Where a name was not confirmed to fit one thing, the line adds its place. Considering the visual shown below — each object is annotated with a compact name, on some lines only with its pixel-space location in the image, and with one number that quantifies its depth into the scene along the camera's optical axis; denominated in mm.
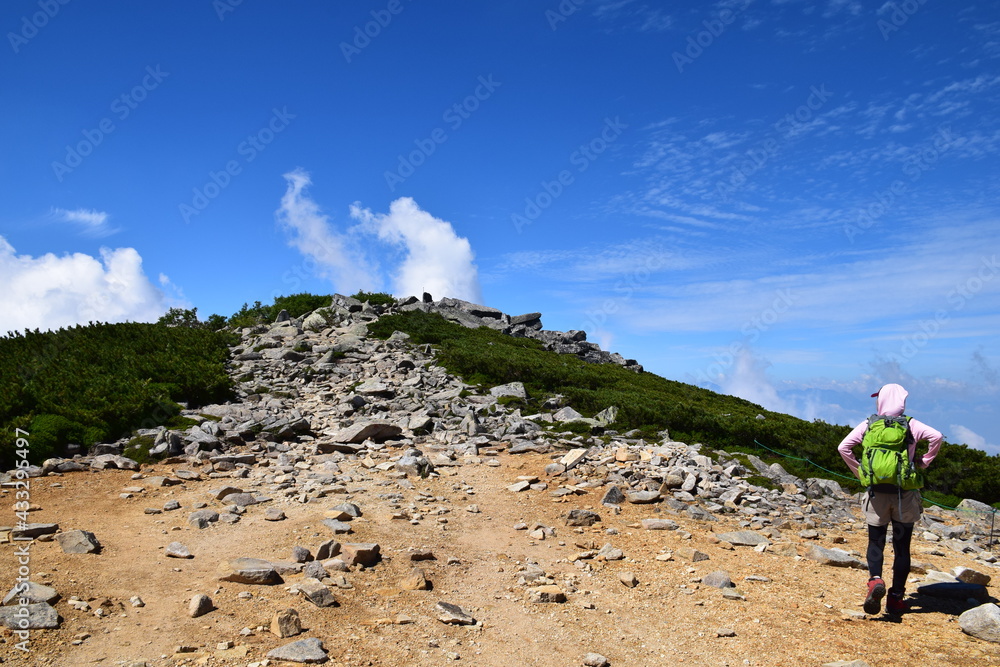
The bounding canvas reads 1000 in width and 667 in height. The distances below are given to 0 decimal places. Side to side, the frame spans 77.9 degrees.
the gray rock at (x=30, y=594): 6406
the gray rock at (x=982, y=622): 6512
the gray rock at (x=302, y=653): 5844
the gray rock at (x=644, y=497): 11695
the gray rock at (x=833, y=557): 9023
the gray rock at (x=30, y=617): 5992
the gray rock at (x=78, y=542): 8133
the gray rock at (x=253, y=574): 7457
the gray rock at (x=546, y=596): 7691
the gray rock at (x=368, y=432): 15164
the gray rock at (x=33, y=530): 8430
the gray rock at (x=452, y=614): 6918
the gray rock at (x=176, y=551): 8352
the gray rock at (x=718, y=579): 8133
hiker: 7027
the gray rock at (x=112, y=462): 12859
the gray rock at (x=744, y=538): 9883
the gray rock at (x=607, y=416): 17141
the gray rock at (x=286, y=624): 6312
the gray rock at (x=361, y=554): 8250
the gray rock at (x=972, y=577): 8211
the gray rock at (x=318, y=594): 7066
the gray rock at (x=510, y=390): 19562
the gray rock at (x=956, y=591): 7676
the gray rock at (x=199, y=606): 6582
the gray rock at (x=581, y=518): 10664
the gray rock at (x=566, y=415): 17541
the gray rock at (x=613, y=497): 11625
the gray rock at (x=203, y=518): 9711
